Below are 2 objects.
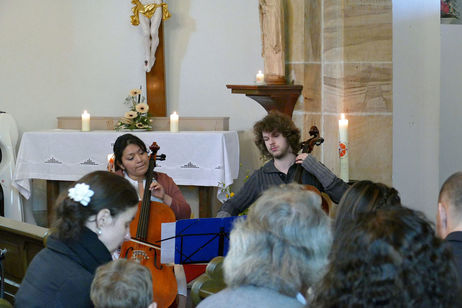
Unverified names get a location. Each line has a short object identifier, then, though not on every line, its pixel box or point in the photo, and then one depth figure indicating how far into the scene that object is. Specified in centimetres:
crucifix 699
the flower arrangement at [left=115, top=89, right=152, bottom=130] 673
